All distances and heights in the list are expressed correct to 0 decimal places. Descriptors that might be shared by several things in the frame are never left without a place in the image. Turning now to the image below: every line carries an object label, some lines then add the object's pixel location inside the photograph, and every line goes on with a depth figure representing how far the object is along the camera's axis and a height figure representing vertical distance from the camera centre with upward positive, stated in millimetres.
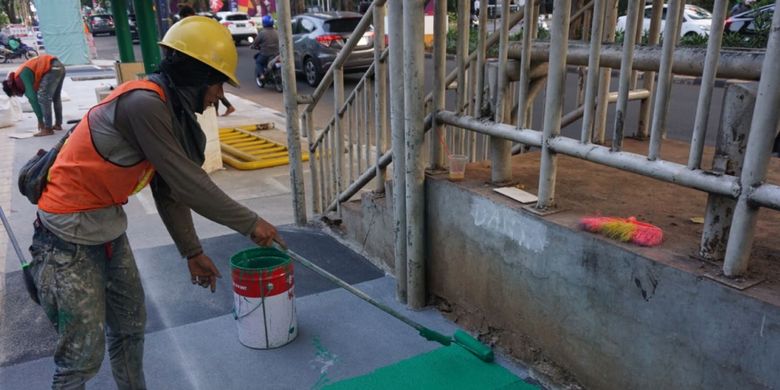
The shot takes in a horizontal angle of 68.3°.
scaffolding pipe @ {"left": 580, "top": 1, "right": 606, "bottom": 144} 2408 -325
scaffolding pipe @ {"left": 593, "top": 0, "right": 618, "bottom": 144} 3712 -658
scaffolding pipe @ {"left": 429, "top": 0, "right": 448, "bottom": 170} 3285 -432
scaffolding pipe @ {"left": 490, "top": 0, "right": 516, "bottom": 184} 3076 -840
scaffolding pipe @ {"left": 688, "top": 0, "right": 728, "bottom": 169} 1954 -302
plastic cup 3443 -970
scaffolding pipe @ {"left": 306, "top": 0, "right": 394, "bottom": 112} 3957 -361
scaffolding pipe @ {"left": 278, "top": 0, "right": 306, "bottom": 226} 4672 -908
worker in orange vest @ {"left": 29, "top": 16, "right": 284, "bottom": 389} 2209 -658
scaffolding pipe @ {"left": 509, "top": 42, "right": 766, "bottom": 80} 2188 -261
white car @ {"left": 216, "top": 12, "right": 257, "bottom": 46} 28589 -1105
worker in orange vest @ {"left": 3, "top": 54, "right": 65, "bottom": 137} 9023 -1172
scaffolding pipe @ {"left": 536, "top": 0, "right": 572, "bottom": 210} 2561 -453
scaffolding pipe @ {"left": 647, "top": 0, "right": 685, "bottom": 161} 2160 -309
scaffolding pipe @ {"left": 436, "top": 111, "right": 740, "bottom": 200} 2047 -655
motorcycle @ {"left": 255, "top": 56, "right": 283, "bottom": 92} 13531 -1780
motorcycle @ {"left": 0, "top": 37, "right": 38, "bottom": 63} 23562 -1750
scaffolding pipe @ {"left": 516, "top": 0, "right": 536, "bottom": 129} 2795 -325
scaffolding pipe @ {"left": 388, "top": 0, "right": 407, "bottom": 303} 3336 -745
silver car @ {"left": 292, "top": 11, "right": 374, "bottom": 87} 14273 -966
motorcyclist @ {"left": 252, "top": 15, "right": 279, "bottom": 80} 12875 -868
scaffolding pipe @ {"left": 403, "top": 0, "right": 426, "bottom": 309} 3215 -825
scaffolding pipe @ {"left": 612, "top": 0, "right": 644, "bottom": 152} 2320 -269
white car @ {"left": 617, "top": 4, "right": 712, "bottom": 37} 18094 -861
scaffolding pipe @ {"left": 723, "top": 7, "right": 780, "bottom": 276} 1847 -518
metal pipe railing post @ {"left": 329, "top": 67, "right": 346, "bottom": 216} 4434 -1008
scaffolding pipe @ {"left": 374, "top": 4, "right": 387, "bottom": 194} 3822 -559
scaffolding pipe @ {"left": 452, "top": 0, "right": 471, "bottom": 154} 3162 -270
